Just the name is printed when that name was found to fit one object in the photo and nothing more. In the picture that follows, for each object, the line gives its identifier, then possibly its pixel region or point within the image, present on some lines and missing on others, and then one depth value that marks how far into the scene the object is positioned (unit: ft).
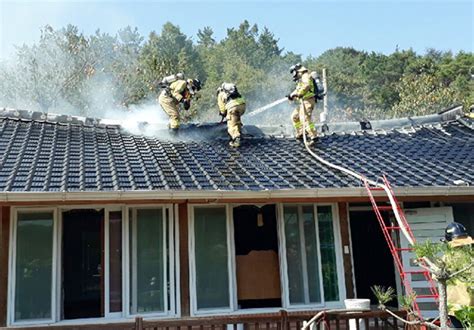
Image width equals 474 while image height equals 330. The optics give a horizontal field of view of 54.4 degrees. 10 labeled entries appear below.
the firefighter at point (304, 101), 31.14
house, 20.08
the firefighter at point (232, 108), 30.01
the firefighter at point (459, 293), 13.03
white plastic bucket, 18.28
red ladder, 19.52
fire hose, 16.96
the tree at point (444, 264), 11.16
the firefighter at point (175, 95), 32.89
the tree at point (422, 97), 89.17
